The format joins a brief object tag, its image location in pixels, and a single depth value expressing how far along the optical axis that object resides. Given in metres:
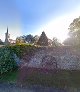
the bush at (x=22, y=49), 5.14
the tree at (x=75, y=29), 7.18
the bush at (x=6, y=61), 4.61
